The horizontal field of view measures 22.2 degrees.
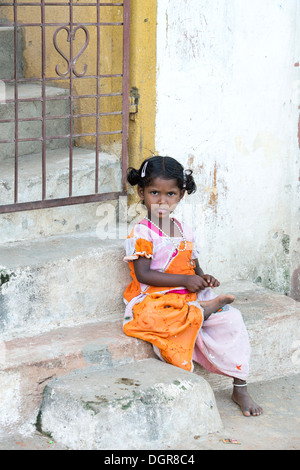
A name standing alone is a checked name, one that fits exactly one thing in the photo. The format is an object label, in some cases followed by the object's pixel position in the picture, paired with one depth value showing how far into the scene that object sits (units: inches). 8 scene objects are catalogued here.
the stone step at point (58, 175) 150.3
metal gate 148.9
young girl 136.5
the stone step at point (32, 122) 164.9
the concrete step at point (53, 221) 148.0
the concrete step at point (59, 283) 134.5
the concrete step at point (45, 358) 122.6
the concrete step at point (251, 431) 121.0
